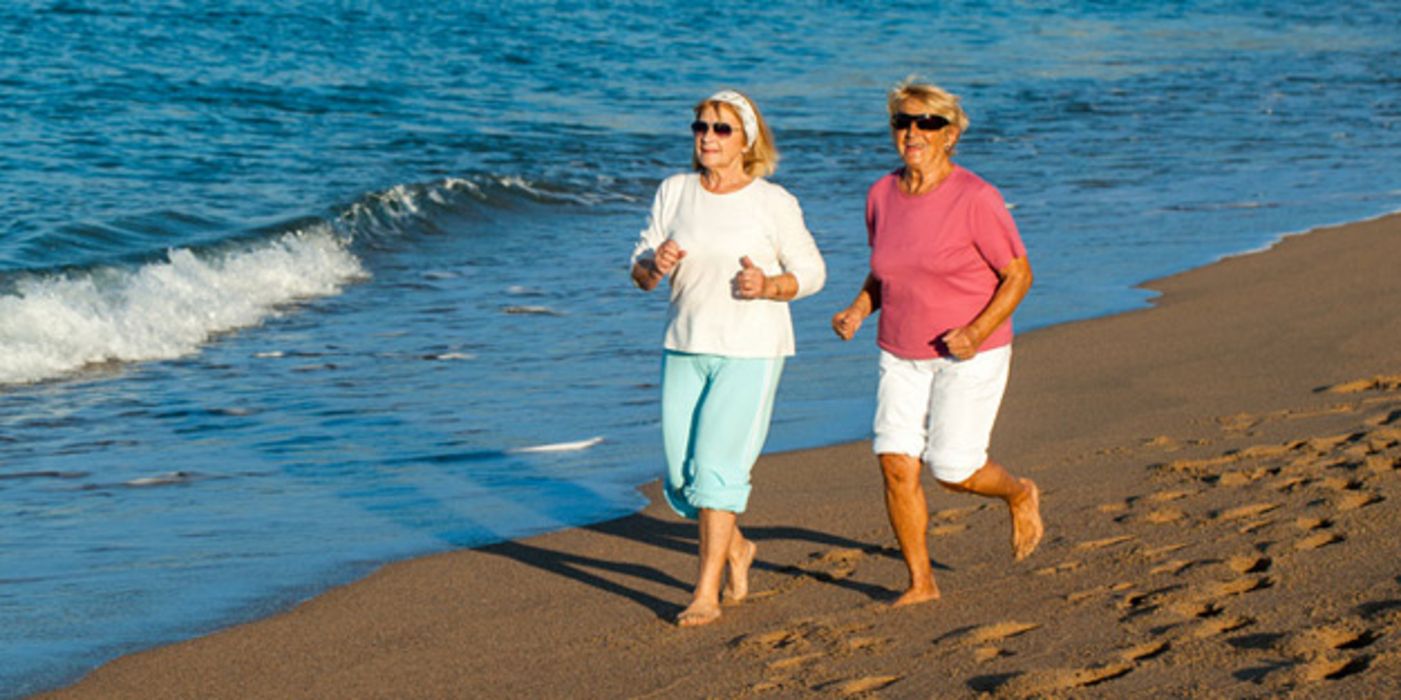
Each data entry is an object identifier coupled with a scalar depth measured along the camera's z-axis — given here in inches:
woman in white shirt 414.9
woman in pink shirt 401.1
